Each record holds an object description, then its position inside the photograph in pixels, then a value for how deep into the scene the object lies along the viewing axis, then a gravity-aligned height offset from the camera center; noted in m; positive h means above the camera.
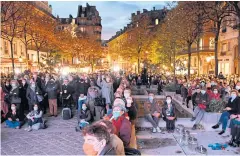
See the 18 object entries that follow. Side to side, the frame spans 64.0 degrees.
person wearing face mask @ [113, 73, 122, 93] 12.58 -0.66
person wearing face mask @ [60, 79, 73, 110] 9.75 -0.96
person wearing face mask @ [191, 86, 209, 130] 7.83 -1.44
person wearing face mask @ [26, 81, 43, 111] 8.75 -0.97
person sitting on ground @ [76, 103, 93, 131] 7.53 -1.76
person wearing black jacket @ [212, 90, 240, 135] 6.98 -1.37
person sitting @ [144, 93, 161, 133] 7.44 -1.59
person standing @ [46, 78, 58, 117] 9.00 -0.96
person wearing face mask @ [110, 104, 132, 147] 4.11 -1.15
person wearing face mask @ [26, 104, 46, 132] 7.66 -1.85
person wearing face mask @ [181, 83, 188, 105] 11.76 -1.30
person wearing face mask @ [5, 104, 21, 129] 7.84 -1.90
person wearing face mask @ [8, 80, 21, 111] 8.41 -0.98
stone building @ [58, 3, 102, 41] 77.98 +21.31
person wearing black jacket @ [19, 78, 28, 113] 9.17 -0.97
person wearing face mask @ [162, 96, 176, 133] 7.42 -1.66
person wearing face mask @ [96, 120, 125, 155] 3.00 -1.14
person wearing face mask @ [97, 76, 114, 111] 9.25 -0.87
